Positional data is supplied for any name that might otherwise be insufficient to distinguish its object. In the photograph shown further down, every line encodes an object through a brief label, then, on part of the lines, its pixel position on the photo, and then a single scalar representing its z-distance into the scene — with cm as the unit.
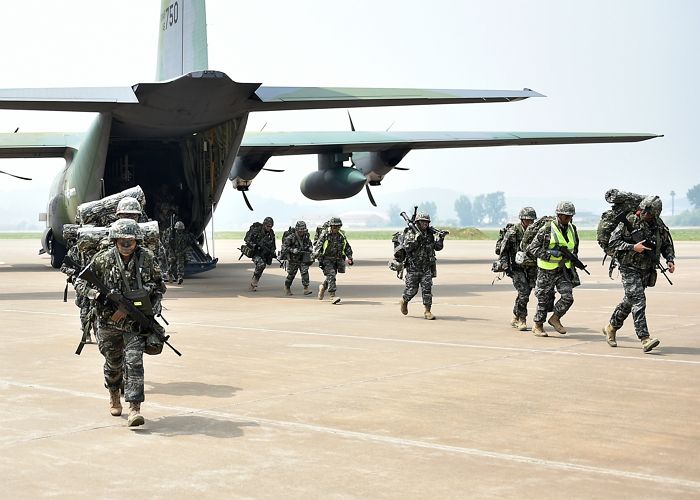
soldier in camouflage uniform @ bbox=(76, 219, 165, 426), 732
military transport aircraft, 1859
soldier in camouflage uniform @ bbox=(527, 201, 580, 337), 1246
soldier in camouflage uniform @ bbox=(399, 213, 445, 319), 1459
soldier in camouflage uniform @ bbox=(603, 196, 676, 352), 1098
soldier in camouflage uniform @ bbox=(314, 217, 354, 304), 1784
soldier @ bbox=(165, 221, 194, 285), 2204
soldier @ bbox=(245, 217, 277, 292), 2056
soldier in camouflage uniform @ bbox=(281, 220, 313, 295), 1912
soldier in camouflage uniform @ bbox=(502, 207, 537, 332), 1331
